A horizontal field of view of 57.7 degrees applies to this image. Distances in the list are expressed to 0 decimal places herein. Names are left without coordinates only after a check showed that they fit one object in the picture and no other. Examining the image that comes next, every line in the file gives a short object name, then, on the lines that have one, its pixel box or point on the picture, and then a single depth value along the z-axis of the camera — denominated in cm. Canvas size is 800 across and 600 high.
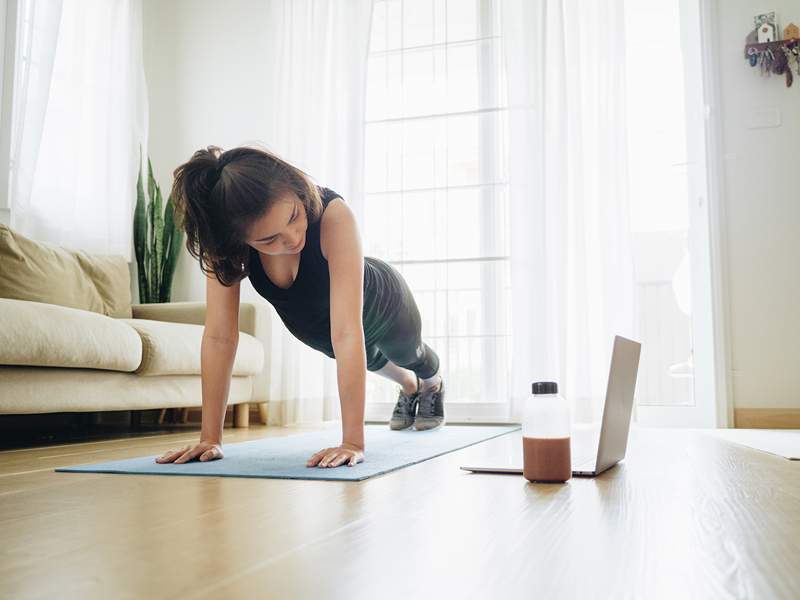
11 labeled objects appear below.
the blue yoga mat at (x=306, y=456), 139
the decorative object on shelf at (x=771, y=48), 349
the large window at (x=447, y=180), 388
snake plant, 398
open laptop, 122
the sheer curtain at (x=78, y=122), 346
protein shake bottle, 115
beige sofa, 210
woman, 143
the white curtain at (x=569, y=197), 351
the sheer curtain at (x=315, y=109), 389
